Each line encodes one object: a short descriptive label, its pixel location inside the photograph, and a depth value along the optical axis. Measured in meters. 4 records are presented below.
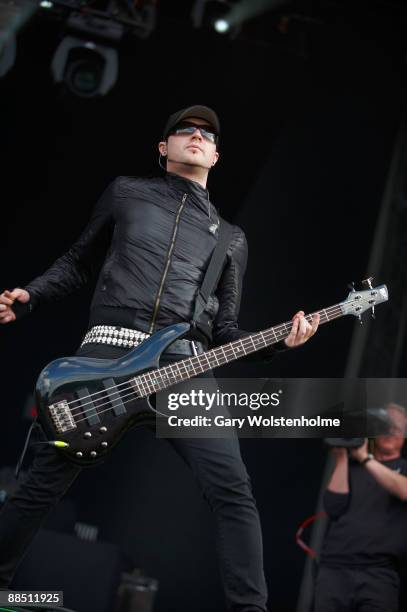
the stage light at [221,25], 6.73
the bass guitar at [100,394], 2.83
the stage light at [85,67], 6.43
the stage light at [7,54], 6.12
